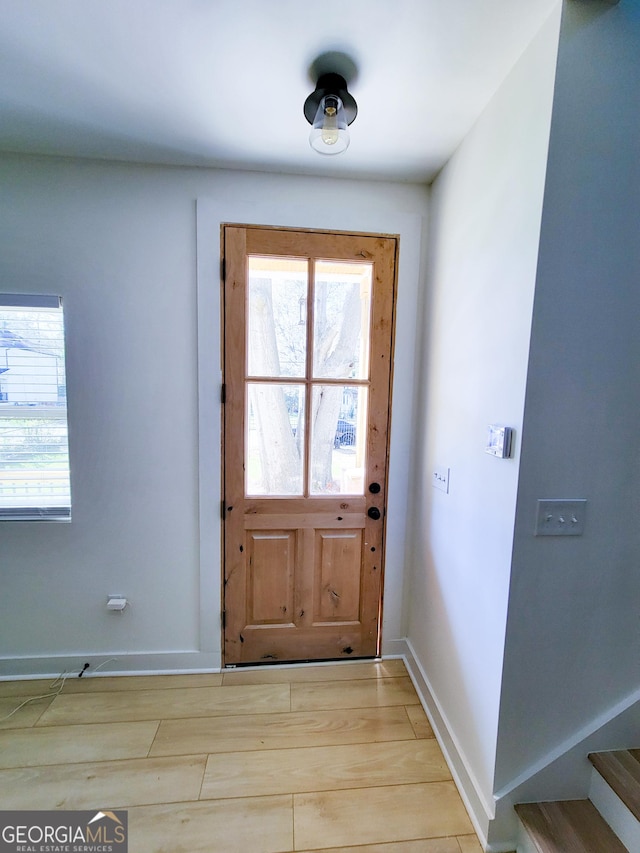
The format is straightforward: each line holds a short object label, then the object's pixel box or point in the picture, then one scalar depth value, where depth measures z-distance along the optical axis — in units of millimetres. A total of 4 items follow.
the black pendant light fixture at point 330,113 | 1078
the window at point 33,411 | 1541
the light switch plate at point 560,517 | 989
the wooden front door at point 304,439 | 1604
